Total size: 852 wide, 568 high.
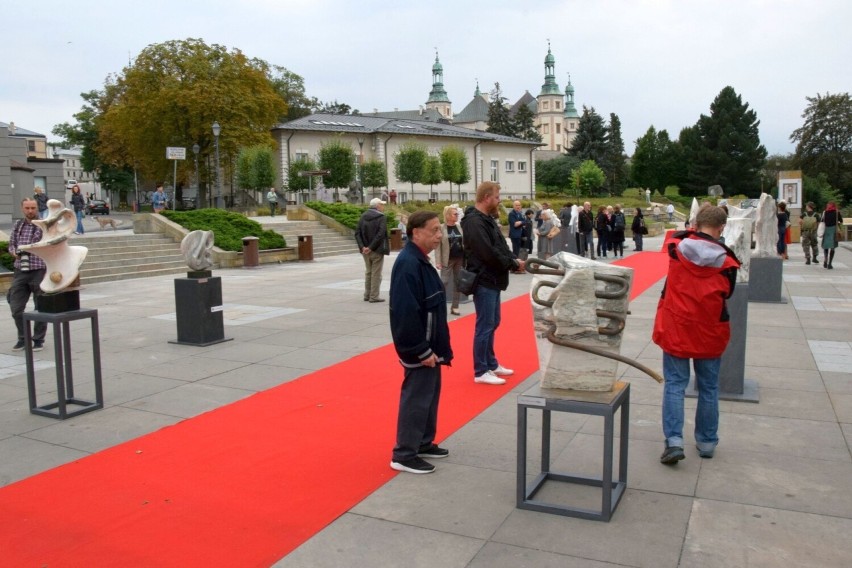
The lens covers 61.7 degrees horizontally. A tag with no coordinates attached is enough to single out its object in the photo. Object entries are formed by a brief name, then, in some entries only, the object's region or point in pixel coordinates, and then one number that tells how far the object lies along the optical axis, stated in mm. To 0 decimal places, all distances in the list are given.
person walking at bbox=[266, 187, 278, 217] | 34562
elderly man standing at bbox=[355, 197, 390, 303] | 12188
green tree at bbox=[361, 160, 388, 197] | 47969
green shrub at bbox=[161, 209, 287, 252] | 20970
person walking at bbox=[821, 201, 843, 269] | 17641
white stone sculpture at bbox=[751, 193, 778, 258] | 12547
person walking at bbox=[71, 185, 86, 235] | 27047
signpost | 22078
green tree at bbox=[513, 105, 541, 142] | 95562
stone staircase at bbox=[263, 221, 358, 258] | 24719
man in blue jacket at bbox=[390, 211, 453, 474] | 4508
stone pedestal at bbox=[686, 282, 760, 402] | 6293
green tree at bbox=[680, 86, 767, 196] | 76750
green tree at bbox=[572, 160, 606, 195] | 69375
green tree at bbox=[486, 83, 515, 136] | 95500
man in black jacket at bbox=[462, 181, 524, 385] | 6551
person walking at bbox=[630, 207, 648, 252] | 25359
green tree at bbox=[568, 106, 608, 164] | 82812
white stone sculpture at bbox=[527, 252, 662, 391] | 3822
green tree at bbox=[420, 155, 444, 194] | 51094
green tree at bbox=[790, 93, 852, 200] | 65750
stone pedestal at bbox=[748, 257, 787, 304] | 12273
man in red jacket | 4594
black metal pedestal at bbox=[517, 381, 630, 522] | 3852
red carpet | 3777
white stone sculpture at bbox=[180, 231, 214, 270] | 8852
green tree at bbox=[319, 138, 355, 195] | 44594
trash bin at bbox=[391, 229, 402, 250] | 25761
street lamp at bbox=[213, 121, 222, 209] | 38906
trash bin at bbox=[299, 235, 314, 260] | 22141
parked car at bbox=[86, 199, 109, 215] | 58288
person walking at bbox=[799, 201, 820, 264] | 19656
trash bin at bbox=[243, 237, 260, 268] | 20062
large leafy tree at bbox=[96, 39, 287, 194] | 44719
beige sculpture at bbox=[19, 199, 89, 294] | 6465
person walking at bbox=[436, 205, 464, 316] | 11109
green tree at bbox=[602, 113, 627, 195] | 84438
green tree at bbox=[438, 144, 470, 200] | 54219
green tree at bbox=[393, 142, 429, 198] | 50156
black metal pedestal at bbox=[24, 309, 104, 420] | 5992
